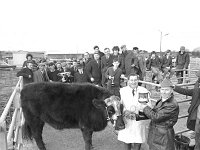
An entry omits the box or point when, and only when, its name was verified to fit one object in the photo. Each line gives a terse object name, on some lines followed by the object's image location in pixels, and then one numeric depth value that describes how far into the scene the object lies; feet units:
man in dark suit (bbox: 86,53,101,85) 20.95
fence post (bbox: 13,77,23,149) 12.75
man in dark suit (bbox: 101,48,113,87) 21.44
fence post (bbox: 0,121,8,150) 5.88
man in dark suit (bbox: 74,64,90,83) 21.35
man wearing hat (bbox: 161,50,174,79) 34.89
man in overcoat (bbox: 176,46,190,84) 32.04
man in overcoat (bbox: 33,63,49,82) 20.15
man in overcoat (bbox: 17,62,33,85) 19.95
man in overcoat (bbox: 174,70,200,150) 10.74
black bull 13.01
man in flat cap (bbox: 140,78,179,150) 9.44
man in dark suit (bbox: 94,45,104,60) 22.77
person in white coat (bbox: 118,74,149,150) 11.35
